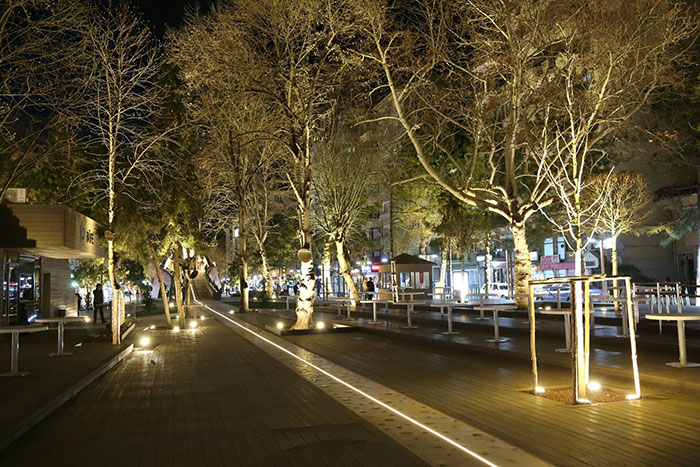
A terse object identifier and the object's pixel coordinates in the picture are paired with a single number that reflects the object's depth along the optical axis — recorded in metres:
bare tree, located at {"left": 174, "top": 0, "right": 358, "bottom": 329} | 20.91
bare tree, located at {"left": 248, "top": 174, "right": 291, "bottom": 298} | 44.31
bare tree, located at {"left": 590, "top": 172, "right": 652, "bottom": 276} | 27.36
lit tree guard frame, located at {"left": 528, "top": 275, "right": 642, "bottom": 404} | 7.97
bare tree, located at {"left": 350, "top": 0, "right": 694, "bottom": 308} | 18.70
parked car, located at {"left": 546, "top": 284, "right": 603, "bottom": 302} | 35.34
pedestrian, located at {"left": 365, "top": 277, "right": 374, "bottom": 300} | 42.97
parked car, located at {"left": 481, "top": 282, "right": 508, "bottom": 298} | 46.24
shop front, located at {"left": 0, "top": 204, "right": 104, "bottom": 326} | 19.56
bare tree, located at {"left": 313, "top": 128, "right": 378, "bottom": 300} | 33.16
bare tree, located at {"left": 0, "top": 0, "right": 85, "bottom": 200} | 13.86
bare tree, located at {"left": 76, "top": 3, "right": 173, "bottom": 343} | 17.69
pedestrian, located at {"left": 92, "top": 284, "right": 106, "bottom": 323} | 30.98
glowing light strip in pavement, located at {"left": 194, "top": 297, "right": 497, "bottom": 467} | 5.91
